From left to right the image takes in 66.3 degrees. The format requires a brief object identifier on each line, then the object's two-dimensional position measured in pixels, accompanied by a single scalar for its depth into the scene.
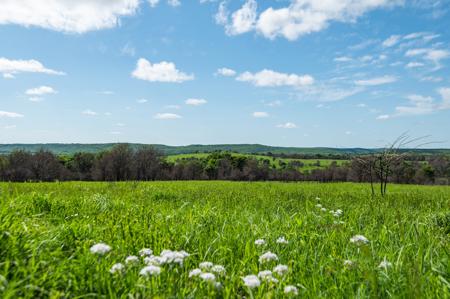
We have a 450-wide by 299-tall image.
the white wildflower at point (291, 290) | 2.48
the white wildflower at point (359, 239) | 3.58
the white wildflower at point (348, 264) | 3.36
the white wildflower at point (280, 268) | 2.74
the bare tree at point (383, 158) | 15.40
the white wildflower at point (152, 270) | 2.42
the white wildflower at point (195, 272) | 2.69
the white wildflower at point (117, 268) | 2.73
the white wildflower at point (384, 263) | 3.18
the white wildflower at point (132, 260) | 2.81
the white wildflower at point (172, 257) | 2.67
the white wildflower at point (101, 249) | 2.68
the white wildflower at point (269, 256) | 2.99
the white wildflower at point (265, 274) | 2.70
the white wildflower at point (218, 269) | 2.82
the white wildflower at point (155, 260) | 2.68
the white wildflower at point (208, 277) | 2.48
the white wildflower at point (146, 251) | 3.14
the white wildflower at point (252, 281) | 2.35
